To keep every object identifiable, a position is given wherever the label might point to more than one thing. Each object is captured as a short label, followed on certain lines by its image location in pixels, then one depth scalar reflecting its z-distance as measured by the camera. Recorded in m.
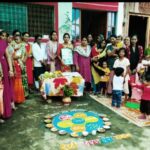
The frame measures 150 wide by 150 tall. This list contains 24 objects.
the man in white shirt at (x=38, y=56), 4.63
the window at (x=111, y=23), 7.26
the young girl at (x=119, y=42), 4.52
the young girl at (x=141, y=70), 4.52
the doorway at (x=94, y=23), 7.45
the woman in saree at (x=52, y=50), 4.66
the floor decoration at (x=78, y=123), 3.01
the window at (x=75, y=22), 6.56
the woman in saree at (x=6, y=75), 3.24
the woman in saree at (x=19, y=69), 4.05
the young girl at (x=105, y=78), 4.54
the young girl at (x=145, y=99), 3.35
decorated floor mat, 3.33
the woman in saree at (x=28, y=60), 4.53
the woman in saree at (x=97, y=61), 4.63
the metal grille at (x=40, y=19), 6.01
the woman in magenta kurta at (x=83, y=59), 4.71
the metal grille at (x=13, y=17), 5.60
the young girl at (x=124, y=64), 4.08
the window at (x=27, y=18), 5.64
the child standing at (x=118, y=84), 3.93
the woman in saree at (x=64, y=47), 4.63
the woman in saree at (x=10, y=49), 3.63
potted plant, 4.09
